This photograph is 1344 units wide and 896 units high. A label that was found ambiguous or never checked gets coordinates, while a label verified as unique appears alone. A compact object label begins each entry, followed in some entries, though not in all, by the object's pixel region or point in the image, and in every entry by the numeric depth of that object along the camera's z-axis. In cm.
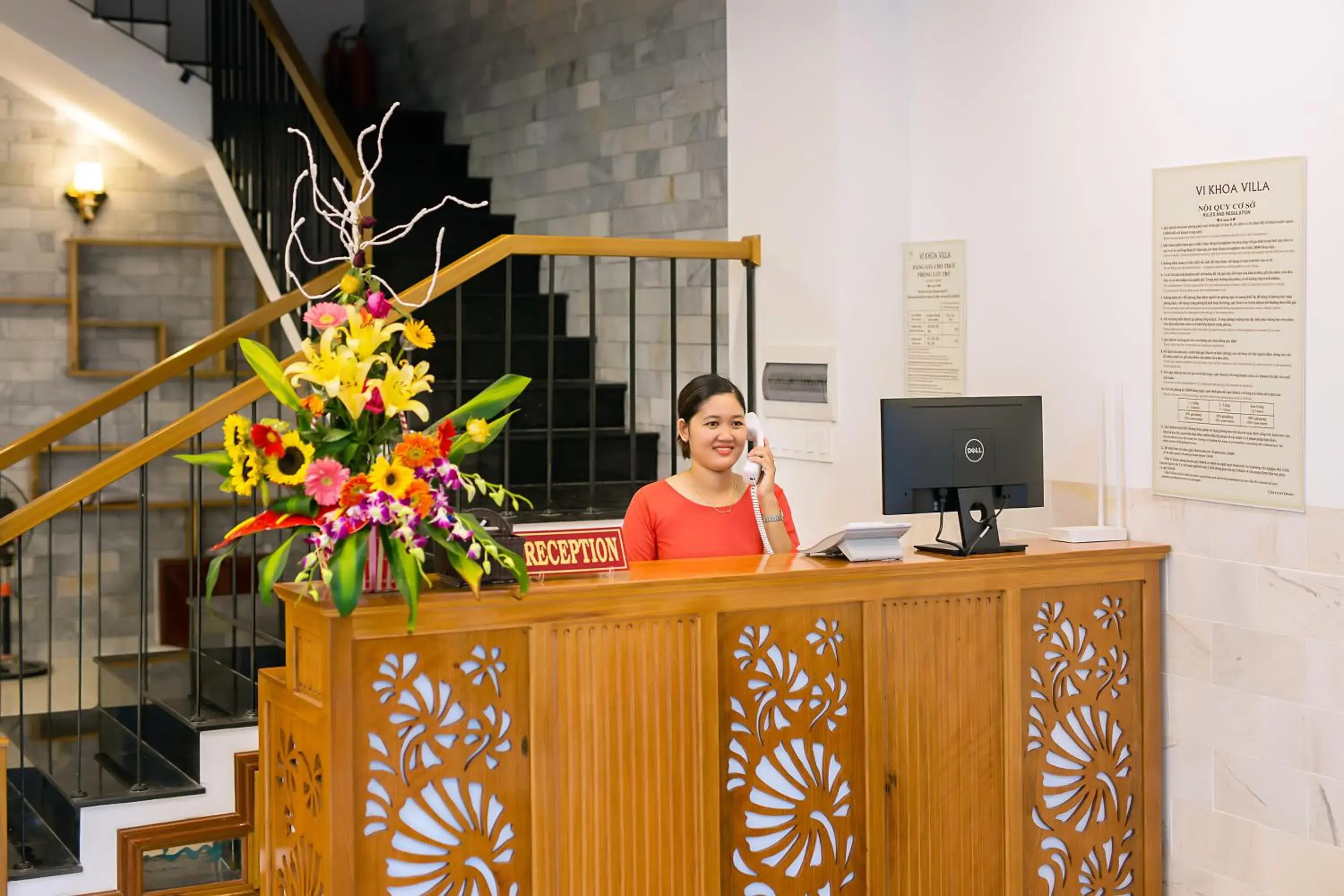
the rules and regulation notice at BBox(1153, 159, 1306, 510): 336
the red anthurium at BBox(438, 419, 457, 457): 285
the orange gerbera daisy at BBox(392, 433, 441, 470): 280
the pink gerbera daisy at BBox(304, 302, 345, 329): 279
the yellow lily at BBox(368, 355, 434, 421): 281
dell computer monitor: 359
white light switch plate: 458
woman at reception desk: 394
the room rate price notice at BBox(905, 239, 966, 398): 438
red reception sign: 314
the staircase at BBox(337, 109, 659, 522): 548
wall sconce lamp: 848
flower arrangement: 275
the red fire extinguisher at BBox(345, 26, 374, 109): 872
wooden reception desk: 295
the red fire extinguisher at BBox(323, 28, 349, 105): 880
